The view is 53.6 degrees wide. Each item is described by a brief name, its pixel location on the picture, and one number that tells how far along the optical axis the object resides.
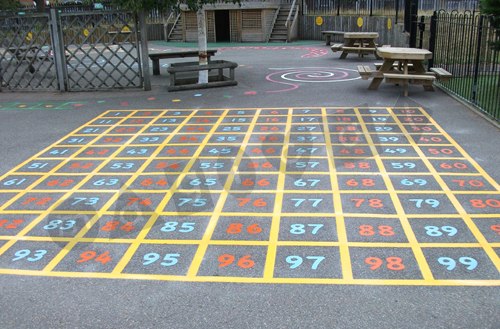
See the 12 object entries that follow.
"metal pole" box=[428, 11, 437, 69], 12.62
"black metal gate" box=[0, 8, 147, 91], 12.59
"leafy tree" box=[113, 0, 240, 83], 11.47
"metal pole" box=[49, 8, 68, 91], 12.59
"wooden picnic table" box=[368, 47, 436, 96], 10.99
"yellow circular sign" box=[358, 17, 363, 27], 24.09
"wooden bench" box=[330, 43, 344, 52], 18.41
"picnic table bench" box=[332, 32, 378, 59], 18.16
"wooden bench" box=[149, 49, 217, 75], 15.34
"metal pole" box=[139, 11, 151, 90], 12.28
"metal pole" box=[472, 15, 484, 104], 9.02
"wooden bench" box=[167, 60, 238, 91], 12.70
